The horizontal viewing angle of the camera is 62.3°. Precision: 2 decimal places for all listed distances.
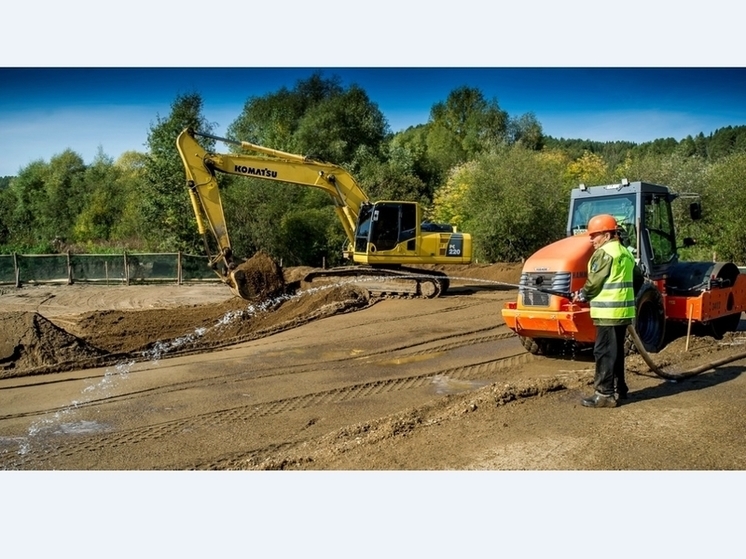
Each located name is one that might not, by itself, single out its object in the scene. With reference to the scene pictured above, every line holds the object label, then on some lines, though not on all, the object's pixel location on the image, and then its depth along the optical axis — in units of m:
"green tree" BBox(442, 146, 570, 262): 23.43
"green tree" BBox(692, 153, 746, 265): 19.56
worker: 5.66
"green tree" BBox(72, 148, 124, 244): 37.38
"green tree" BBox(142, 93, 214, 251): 25.47
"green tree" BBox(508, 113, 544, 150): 46.03
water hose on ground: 6.14
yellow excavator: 14.23
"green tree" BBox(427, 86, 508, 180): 43.28
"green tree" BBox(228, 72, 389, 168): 35.59
